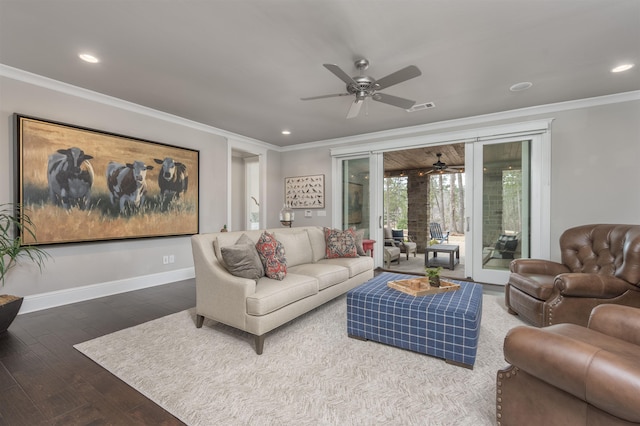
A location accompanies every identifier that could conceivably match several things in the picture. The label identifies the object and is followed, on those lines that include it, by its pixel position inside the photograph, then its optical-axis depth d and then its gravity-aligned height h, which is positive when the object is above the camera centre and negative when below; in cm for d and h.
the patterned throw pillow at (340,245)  406 -50
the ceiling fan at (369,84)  233 +112
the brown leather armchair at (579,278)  244 -65
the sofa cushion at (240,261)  260 -47
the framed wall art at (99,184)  319 +35
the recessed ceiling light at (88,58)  274 +149
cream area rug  165 -117
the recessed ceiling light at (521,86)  336 +147
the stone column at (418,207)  841 +7
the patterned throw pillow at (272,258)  285 -48
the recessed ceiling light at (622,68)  296 +147
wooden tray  253 -72
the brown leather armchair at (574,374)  110 -68
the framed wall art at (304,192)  616 +41
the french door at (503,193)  416 +25
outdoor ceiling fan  675 +102
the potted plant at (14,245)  276 -35
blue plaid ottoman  212 -89
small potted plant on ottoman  265 -63
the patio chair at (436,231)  842 -64
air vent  402 +147
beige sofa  241 -75
